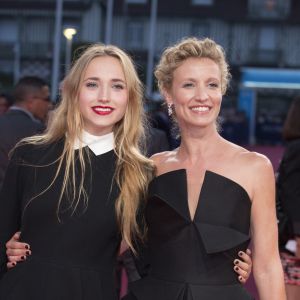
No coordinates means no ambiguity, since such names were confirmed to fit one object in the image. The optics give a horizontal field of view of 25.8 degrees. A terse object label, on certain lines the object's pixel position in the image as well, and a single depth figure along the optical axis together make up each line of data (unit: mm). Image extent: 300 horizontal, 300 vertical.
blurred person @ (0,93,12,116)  9086
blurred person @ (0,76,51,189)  4891
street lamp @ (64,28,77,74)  17428
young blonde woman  2510
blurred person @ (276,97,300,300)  4040
